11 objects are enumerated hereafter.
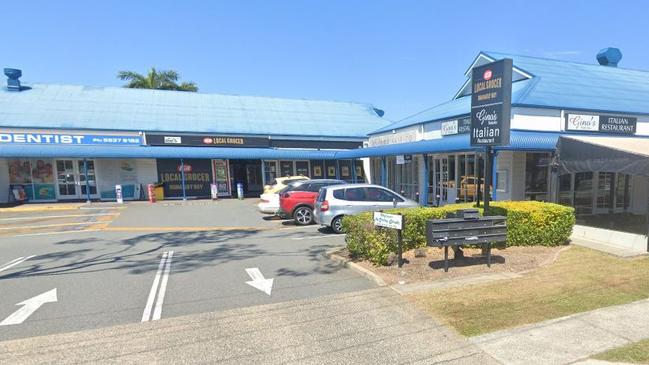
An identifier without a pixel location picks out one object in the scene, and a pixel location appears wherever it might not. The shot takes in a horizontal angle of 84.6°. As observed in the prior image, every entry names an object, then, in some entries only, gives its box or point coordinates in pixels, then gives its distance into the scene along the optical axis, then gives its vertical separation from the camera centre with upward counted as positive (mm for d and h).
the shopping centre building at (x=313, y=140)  13492 +1450
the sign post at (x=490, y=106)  7277 +1181
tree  37031 +9736
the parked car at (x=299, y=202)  12867 -1248
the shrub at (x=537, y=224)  8117 -1458
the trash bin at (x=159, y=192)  22162 -1283
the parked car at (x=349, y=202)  10820 -1108
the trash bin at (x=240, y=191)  22916 -1410
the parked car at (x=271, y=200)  14058 -1262
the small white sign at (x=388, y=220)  6423 -1025
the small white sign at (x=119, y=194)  20625 -1244
